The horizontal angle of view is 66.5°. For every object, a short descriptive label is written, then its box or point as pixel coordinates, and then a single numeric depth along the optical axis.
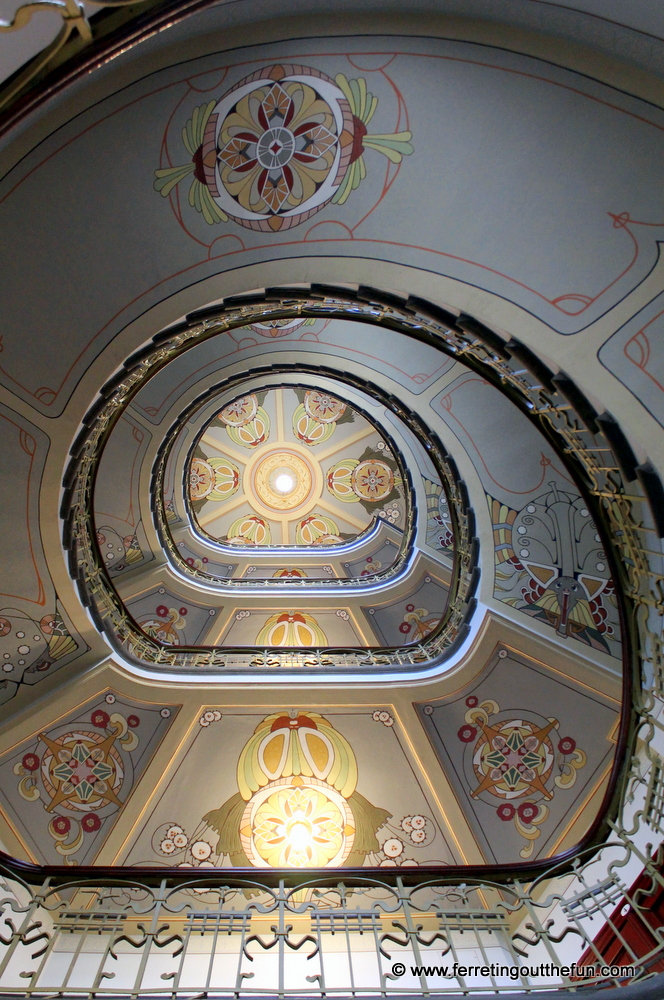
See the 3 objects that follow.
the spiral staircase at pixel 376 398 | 2.88
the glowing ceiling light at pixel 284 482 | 15.02
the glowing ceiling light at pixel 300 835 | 5.75
